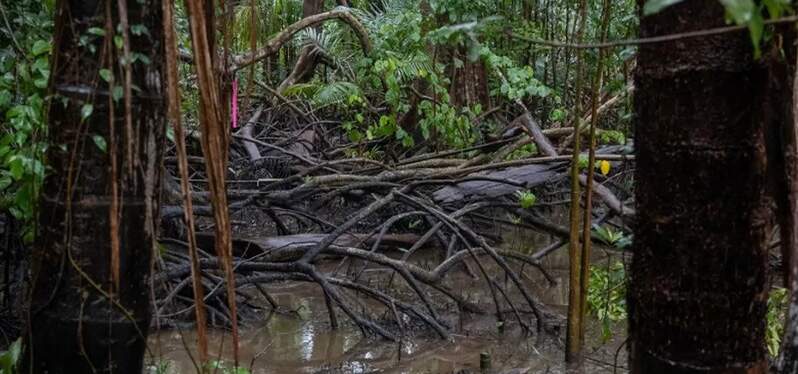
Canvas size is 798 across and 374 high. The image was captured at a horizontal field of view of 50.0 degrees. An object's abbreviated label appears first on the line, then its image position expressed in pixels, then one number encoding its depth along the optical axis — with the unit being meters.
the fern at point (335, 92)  7.19
